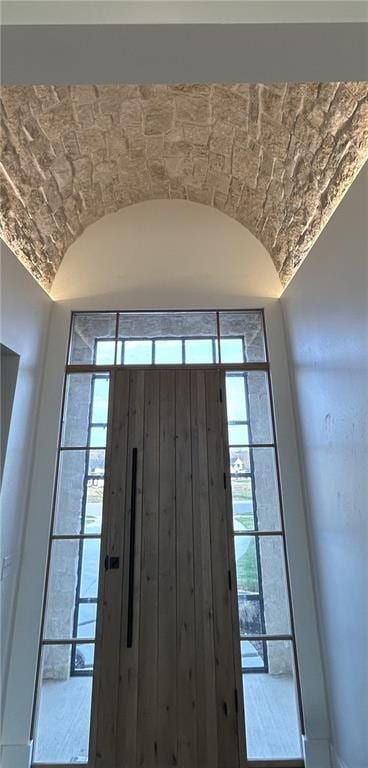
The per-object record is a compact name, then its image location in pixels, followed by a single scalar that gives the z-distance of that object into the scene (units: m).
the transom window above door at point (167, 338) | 2.71
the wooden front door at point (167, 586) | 1.98
